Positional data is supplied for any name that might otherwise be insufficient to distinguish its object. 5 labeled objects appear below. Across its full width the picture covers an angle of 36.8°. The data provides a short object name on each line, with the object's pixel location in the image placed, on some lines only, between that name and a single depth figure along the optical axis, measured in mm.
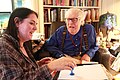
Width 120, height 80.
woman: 935
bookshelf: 2992
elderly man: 2199
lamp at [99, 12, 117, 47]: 3045
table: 1162
